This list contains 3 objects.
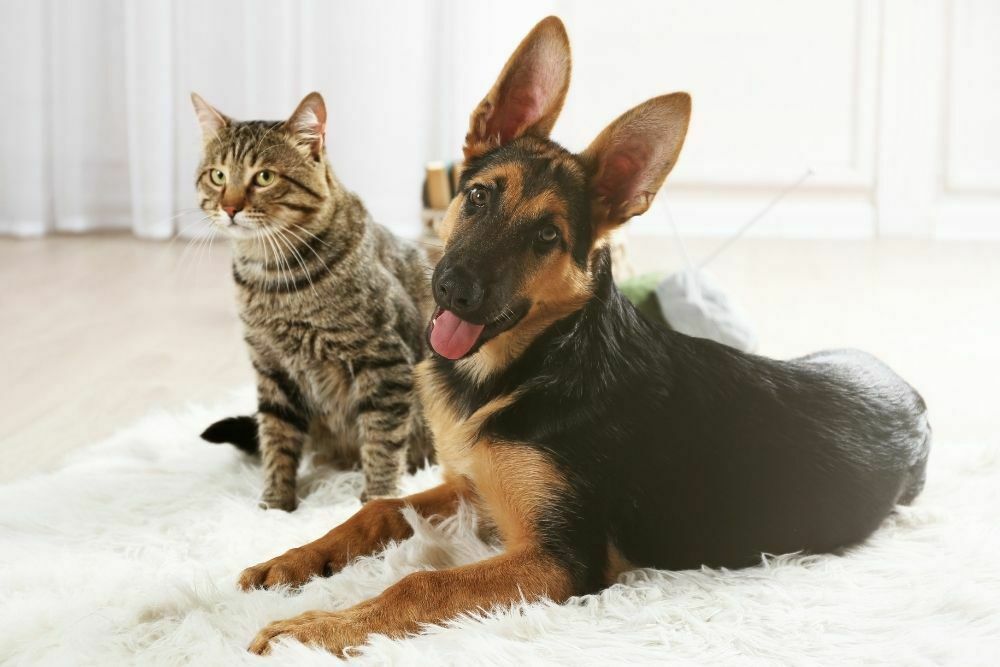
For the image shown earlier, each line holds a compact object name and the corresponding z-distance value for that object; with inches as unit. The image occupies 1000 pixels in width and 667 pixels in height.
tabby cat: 103.9
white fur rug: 71.8
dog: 77.9
